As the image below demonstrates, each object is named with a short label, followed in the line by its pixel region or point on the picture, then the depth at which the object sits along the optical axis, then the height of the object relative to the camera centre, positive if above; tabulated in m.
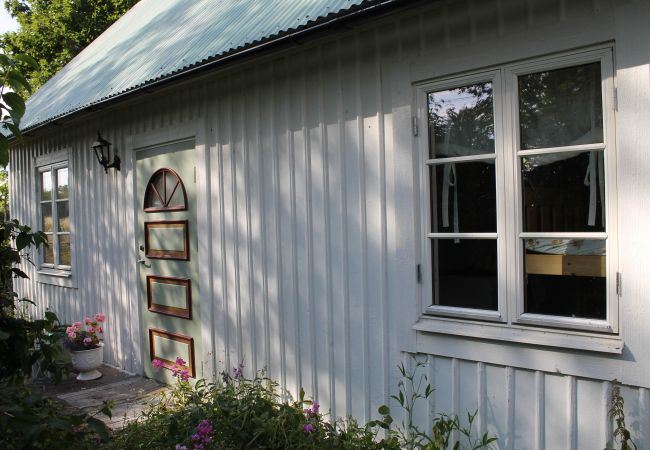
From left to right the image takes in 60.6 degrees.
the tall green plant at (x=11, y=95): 2.04 +0.47
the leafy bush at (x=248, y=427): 3.53 -1.42
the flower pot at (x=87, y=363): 6.04 -1.56
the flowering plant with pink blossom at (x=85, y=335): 6.12 -1.29
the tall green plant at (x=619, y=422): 2.64 -1.06
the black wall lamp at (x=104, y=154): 6.31 +0.75
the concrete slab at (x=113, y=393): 4.88 -1.73
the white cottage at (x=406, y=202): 2.80 +0.05
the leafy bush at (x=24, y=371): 1.88 -0.64
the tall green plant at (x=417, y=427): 3.24 -1.32
